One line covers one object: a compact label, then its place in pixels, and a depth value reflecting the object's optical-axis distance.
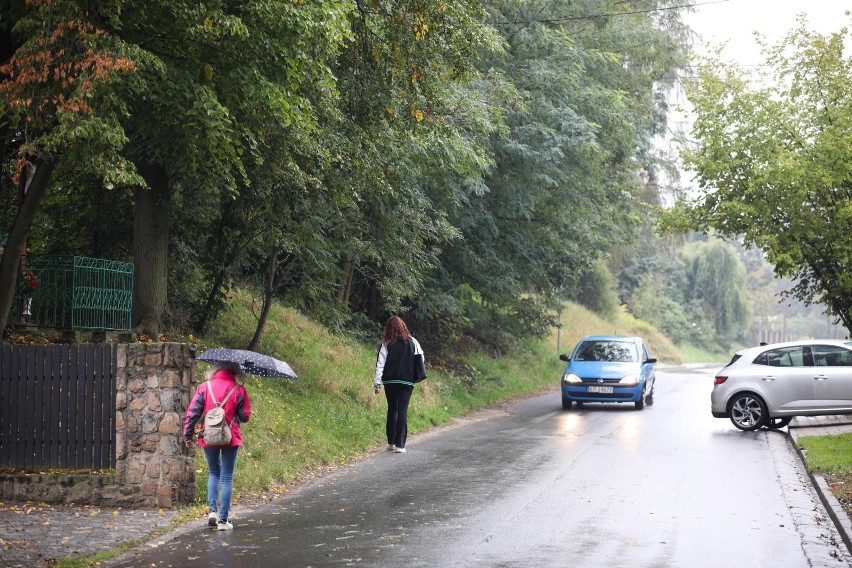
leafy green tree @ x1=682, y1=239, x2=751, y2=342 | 73.31
